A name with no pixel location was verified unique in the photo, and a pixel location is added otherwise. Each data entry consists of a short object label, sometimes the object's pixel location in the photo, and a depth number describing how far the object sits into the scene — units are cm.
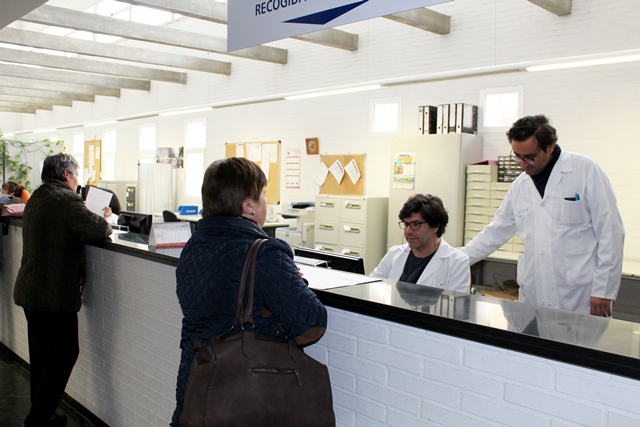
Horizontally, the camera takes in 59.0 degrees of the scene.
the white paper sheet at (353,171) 740
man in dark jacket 302
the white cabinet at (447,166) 572
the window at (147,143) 1152
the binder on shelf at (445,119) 596
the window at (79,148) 1443
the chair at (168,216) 779
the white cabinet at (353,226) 634
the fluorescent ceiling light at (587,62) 460
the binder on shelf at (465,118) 587
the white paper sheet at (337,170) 764
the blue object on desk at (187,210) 923
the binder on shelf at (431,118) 604
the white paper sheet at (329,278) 206
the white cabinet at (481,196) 554
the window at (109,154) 1308
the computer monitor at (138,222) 427
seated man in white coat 290
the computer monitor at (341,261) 262
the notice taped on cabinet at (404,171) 609
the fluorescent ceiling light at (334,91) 604
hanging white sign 200
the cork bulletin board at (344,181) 739
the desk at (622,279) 440
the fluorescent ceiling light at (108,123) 1173
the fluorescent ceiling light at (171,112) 860
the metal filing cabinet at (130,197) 1072
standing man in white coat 263
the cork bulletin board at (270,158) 868
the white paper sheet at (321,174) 785
